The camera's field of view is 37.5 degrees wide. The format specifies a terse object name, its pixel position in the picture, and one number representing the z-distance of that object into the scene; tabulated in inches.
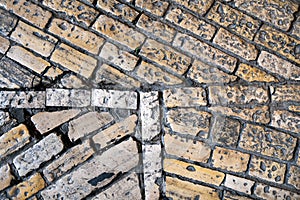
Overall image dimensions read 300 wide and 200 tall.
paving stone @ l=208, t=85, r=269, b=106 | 76.6
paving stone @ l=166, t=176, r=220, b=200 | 75.3
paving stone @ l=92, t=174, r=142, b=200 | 75.1
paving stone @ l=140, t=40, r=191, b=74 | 77.0
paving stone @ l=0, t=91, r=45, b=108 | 75.1
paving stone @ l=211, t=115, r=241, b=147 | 75.9
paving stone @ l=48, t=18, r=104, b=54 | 76.9
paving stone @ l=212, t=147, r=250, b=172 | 75.7
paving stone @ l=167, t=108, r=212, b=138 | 76.0
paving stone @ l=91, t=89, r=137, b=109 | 75.8
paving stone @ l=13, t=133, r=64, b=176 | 74.5
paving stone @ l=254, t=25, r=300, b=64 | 78.3
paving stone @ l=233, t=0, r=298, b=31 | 79.2
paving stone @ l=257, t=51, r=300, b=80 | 77.7
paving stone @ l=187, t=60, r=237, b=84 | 77.0
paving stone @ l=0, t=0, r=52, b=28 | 77.1
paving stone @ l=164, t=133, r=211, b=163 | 75.8
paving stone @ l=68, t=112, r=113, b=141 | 75.5
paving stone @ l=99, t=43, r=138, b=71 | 76.7
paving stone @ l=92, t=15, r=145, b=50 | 77.3
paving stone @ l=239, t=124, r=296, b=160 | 75.9
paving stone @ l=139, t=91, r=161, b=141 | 75.5
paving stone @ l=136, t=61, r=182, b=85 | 76.6
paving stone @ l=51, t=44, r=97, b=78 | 76.3
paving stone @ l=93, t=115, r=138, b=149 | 75.5
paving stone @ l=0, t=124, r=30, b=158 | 74.6
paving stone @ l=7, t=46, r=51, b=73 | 76.1
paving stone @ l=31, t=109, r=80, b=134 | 75.2
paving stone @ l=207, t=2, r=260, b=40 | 78.5
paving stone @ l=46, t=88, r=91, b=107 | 75.5
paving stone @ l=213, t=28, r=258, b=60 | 77.9
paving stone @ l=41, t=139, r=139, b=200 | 75.0
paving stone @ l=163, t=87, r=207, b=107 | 76.2
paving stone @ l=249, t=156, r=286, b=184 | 75.7
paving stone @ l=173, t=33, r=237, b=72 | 77.5
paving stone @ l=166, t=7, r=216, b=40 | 78.1
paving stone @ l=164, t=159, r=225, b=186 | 75.5
